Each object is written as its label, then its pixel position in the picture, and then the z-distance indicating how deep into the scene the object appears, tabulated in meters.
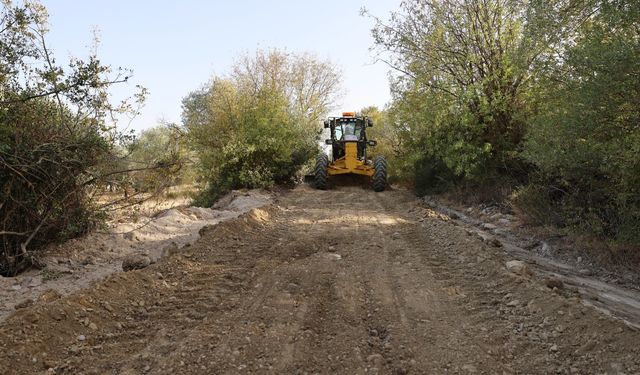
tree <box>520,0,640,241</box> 5.60
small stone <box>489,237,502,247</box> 7.69
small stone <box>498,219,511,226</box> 10.57
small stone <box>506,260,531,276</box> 5.60
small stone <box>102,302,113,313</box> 4.45
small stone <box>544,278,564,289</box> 5.06
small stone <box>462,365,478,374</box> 3.38
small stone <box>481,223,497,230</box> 10.38
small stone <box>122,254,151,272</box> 5.79
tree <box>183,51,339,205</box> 16.55
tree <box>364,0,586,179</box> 12.33
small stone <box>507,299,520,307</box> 4.68
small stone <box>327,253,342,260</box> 6.57
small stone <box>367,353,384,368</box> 3.46
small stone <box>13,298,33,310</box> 4.23
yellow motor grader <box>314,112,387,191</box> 17.64
